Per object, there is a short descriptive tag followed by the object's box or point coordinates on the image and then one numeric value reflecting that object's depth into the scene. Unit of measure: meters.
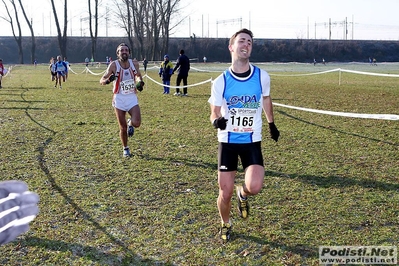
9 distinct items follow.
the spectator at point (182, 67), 20.17
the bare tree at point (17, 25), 67.28
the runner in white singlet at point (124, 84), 7.82
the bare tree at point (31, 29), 64.45
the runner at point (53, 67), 26.87
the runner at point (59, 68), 26.37
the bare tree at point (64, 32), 60.78
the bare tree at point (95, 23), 66.06
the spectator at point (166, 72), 21.85
